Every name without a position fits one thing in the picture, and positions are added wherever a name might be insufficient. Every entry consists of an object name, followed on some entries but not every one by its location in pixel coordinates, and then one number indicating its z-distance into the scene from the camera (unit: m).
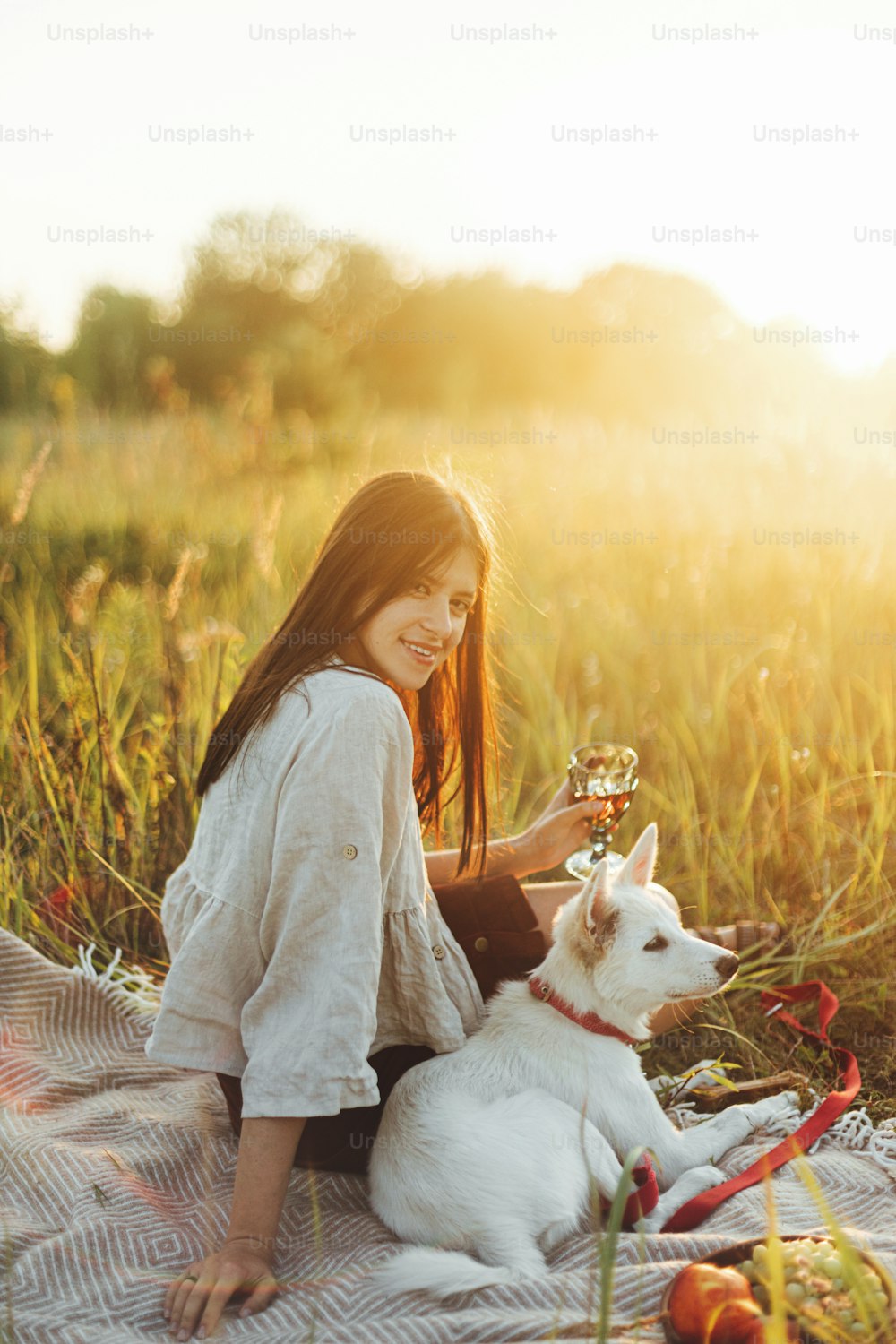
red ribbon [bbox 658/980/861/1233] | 2.24
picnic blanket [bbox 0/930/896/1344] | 1.90
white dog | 2.04
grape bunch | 1.67
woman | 2.04
